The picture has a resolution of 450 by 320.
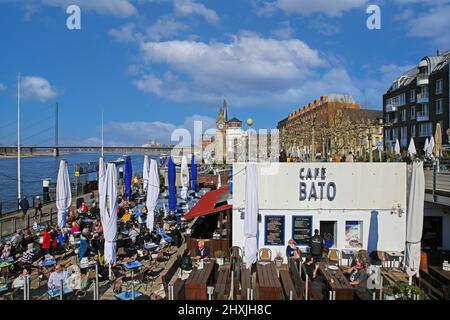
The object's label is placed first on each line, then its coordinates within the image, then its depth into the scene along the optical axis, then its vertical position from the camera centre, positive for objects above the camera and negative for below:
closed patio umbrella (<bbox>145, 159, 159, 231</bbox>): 15.72 -1.68
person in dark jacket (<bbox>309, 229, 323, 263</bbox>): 11.32 -2.89
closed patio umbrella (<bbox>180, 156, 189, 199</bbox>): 24.58 -1.49
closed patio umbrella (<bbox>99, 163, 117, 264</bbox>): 11.12 -1.70
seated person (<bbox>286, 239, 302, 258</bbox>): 11.46 -3.06
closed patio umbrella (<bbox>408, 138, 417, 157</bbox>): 25.81 +0.73
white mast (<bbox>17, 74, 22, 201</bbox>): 32.91 +3.43
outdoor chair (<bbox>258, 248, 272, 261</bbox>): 12.30 -3.40
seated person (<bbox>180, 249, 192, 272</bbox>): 10.13 -3.10
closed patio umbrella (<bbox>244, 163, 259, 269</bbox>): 10.80 -1.82
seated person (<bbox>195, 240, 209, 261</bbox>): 11.87 -3.27
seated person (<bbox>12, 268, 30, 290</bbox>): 9.07 -3.27
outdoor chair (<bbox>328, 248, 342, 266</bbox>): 12.16 -3.45
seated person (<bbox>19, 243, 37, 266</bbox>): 11.20 -3.25
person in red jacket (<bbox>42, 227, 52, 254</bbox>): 12.66 -3.07
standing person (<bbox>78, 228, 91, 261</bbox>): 11.46 -2.96
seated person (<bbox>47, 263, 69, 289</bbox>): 9.01 -3.13
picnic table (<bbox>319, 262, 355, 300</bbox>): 8.03 -3.05
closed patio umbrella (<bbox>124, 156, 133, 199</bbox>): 24.29 -1.30
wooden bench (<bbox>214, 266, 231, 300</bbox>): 8.03 -3.13
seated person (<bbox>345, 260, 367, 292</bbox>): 8.58 -3.08
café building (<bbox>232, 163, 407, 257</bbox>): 12.65 -1.65
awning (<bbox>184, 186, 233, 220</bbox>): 13.18 -1.92
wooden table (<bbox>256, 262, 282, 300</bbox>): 7.87 -3.01
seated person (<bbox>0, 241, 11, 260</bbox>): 11.49 -3.13
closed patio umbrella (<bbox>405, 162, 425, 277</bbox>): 9.74 -1.74
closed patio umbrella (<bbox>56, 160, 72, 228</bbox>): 15.74 -1.67
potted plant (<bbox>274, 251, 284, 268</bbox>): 11.84 -3.48
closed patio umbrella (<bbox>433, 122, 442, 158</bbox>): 22.44 +1.12
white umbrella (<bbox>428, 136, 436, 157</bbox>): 25.67 +0.88
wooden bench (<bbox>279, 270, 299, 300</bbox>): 8.02 -3.16
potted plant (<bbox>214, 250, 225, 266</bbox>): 12.18 -3.42
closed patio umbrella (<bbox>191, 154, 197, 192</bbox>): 29.45 -1.41
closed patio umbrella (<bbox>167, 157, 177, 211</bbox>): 17.97 -1.75
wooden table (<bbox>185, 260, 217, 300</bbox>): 8.11 -2.99
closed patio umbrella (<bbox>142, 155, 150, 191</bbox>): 21.74 -0.72
